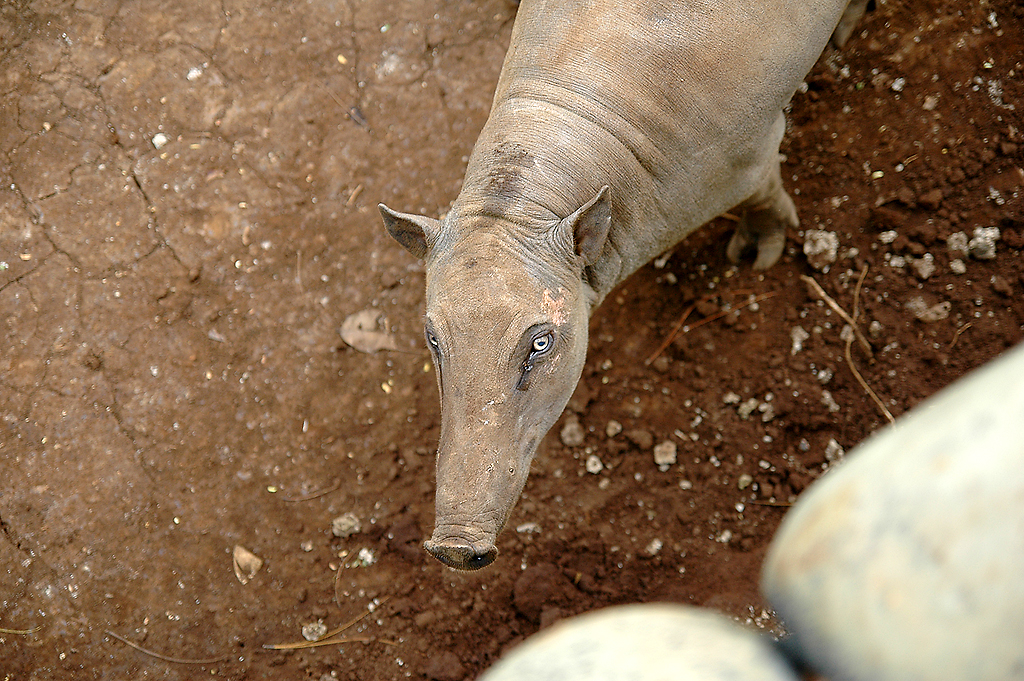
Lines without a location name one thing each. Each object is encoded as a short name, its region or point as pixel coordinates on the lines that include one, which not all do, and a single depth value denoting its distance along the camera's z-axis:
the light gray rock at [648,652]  1.32
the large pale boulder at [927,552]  1.00
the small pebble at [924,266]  4.06
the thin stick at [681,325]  4.28
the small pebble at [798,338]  4.14
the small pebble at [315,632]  4.07
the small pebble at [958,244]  4.02
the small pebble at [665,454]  4.09
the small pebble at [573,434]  4.19
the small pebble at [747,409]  4.11
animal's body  2.71
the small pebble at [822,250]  4.23
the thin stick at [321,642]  4.05
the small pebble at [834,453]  3.98
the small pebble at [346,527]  4.17
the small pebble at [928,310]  3.99
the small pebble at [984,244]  3.95
